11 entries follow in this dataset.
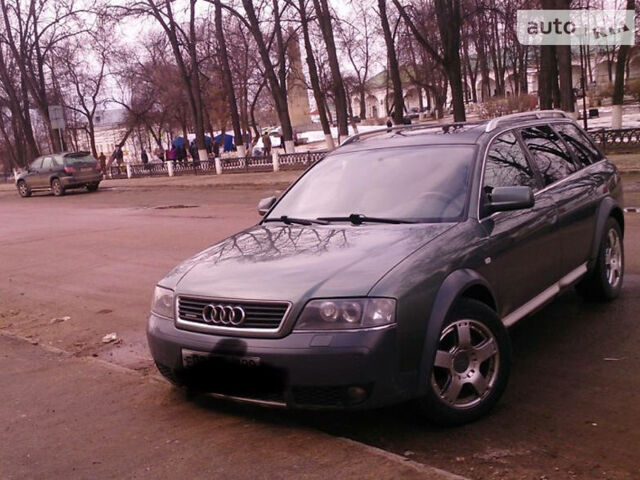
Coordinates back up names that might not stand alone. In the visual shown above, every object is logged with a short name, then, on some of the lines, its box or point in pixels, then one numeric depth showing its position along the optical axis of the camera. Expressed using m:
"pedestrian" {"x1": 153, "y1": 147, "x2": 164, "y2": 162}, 50.18
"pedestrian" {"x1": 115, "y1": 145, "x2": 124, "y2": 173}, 43.14
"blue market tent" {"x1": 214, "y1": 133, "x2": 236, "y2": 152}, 49.88
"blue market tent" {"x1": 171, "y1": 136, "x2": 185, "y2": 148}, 43.68
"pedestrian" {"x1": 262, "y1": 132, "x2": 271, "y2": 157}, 38.31
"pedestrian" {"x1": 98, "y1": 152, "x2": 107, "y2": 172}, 40.16
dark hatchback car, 26.47
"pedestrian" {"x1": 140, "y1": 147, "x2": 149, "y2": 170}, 47.39
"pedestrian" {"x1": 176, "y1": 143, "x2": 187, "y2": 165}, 41.03
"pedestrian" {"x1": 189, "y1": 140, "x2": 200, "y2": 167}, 40.51
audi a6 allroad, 3.27
